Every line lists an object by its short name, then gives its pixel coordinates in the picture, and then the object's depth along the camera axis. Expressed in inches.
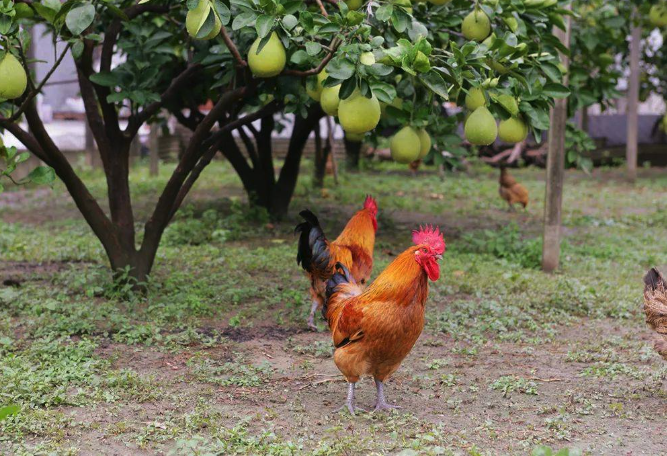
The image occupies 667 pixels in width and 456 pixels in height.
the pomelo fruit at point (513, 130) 172.4
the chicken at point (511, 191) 425.1
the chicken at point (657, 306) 168.4
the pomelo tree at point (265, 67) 147.9
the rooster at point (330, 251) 214.8
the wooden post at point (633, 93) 505.7
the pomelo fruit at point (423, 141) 175.9
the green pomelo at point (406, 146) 169.2
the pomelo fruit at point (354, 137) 210.1
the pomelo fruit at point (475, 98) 165.0
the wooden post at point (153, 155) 519.8
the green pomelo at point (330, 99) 157.8
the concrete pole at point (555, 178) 267.0
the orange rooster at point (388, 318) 154.0
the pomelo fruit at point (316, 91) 181.6
